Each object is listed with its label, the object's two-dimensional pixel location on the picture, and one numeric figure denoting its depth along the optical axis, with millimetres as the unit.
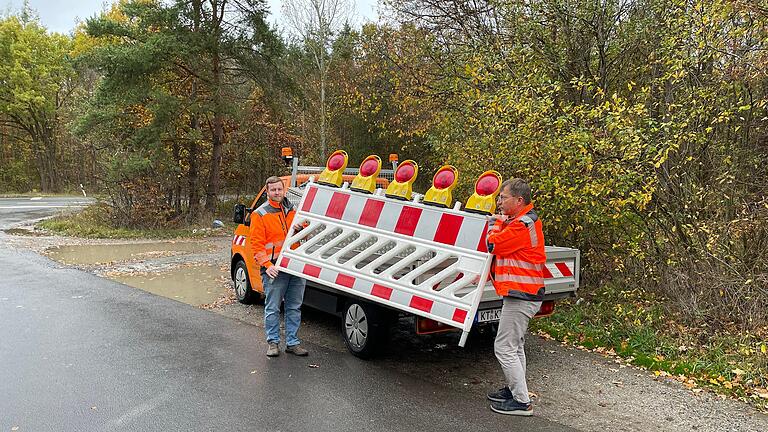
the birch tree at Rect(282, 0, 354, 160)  24984
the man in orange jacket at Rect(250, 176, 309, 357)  5773
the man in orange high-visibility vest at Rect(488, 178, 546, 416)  4359
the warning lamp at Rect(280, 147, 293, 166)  7820
